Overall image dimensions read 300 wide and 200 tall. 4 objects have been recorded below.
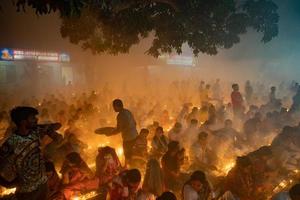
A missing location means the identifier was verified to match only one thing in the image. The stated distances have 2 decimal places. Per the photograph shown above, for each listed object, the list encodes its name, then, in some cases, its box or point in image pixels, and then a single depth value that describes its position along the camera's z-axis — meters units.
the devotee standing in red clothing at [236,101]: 12.84
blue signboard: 27.23
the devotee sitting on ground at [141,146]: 8.15
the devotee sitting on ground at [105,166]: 6.89
